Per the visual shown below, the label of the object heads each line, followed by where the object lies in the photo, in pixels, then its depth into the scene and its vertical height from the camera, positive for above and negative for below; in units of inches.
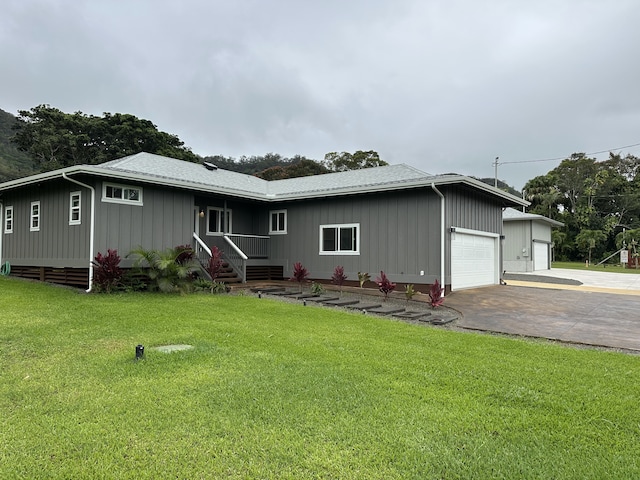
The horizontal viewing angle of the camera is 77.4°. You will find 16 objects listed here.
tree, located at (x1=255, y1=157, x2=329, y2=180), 1578.5 +314.0
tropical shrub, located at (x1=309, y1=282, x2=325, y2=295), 442.9 -46.0
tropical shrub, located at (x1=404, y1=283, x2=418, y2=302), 395.5 -44.8
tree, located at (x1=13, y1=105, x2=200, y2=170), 1253.7 +357.4
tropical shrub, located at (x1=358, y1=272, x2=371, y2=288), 460.4 -34.8
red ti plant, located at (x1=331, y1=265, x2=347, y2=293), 440.1 -31.6
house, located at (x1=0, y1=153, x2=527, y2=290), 426.6 +32.9
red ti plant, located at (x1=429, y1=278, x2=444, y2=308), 361.7 -43.7
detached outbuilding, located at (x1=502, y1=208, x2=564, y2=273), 885.2 +14.0
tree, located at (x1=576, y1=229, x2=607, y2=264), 1350.9 +30.7
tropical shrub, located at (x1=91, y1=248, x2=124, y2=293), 388.8 -23.7
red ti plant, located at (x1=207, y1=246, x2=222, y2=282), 437.3 -18.8
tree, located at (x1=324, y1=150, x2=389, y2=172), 1565.0 +355.9
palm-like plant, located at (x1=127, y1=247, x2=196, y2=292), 396.8 -21.6
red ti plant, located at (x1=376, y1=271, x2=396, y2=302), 398.0 -38.1
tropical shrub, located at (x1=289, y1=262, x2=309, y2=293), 457.8 -30.1
